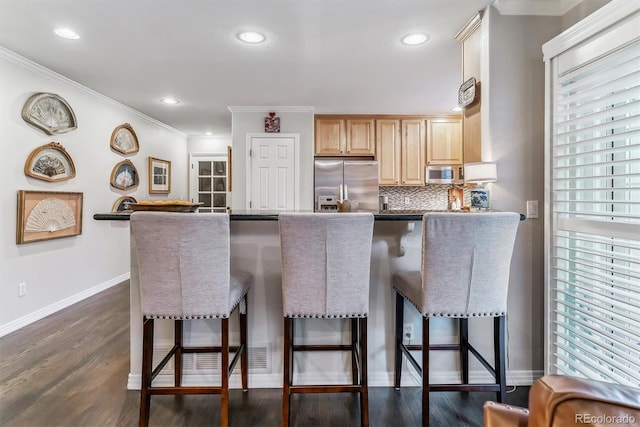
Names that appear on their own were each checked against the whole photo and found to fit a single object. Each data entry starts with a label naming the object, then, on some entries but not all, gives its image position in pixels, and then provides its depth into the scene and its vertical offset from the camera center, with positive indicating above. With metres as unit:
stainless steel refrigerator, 4.32 +0.43
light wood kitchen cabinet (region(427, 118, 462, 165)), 4.59 +1.02
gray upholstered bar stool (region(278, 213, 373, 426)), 1.38 -0.28
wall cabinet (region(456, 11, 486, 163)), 2.04 +0.90
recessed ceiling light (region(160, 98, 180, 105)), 3.91 +1.42
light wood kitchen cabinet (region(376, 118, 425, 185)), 4.56 +0.89
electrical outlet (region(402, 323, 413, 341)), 1.94 -0.75
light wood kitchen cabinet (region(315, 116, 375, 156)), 4.53 +1.11
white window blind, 1.40 -0.06
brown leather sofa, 0.51 -0.33
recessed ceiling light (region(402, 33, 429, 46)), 2.34 +1.33
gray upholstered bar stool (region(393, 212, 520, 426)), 1.40 -0.29
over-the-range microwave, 4.47 +0.52
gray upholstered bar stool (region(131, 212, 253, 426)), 1.38 -0.29
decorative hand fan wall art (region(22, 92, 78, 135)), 2.83 +0.96
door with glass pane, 6.15 +0.70
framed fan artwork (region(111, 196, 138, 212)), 4.03 +0.11
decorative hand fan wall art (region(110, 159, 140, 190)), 4.04 +0.49
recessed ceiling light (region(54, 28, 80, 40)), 2.30 +1.35
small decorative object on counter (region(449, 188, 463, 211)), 4.75 +0.19
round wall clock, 2.05 +0.80
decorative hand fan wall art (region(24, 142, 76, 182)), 2.84 +0.47
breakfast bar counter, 1.91 -0.74
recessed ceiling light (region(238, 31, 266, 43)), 2.34 +1.34
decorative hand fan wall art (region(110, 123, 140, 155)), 4.03 +0.98
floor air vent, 1.92 -0.92
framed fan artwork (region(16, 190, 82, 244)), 2.75 -0.04
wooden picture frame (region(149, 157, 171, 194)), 4.91 +0.59
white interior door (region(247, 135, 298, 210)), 4.33 +0.53
